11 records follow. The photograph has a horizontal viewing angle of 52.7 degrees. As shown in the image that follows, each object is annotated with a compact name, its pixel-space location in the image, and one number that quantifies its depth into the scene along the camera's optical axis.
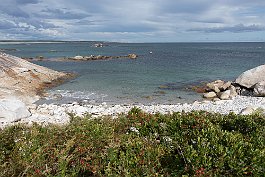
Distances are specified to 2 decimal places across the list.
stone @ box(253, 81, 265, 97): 23.25
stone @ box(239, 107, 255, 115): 15.81
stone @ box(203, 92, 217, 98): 25.25
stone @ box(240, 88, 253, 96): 25.00
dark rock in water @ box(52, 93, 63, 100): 25.11
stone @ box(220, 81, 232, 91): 26.40
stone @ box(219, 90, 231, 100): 23.75
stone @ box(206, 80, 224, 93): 27.25
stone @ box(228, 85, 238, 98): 24.60
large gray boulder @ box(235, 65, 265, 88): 25.36
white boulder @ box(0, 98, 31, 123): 16.00
